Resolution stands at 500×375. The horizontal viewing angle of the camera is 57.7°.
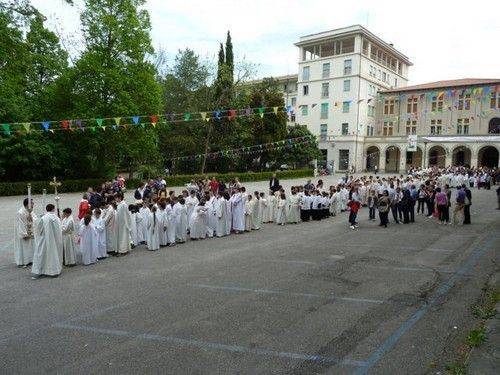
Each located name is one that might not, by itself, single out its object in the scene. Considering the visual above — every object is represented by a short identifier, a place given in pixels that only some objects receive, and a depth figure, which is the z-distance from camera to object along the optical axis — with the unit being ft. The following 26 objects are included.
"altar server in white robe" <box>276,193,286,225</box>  63.46
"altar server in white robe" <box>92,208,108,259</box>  40.81
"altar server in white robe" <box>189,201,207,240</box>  50.88
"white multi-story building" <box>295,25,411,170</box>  207.00
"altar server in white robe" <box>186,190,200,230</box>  53.14
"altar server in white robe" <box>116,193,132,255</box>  42.91
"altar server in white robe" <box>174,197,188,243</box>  49.45
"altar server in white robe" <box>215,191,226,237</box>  53.57
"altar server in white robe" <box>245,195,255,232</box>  57.06
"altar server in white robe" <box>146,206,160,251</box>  44.83
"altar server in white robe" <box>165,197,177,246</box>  47.57
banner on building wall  175.75
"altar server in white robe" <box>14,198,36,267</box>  37.73
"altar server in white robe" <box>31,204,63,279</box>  34.37
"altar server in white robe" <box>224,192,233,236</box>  55.11
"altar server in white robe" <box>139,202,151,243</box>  46.57
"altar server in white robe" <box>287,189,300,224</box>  63.93
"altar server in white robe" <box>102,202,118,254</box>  42.78
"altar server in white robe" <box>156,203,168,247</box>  45.82
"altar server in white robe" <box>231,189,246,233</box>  56.08
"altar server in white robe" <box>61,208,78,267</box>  37.83
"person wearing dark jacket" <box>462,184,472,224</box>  59.62
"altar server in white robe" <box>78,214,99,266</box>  38.91
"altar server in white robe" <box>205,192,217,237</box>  53.31
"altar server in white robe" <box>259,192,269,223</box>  65.85
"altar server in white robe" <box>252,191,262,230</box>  58.85
